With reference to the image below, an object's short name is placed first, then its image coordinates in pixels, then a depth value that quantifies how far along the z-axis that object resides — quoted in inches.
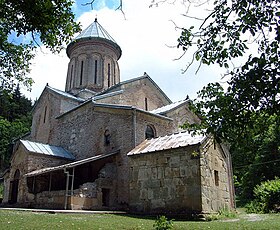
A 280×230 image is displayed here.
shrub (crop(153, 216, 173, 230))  294.0
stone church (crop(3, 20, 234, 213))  458.6
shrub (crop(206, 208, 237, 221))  413.3
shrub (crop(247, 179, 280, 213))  548.4
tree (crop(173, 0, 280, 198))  172.7
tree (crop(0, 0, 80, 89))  236.5
